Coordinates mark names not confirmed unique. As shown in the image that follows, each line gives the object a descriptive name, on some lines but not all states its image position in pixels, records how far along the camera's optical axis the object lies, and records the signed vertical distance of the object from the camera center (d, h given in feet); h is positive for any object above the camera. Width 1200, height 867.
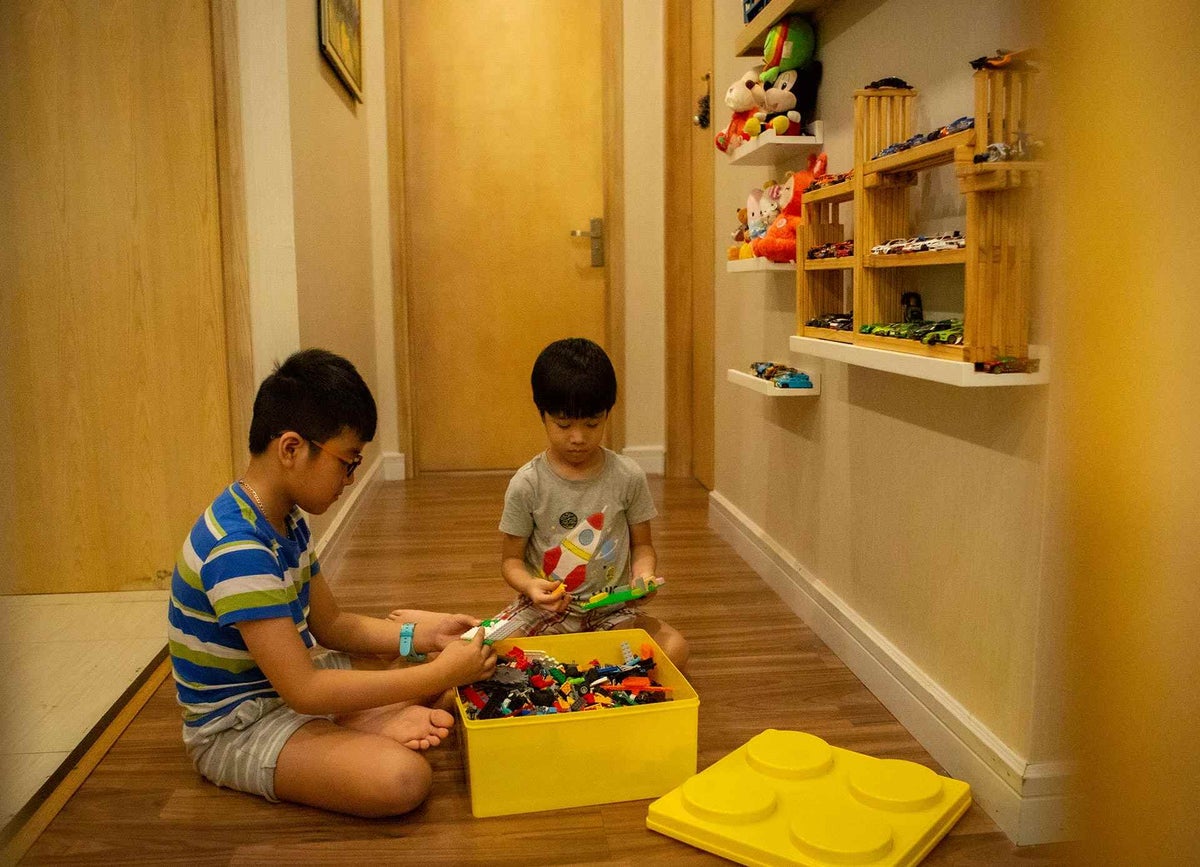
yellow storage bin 4.13 -1.88
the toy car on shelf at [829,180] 5.28 +0.66
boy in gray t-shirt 5.34 -1.20
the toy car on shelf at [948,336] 3.97 -0.14
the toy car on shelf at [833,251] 5.38 +0.28
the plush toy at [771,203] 6.66 +0.66
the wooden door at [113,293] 6.39 +0.10
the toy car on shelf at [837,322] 5.33 -0.11
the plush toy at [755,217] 6.91 +0.59
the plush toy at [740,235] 7.35 +0.49
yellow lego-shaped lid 3.72 -2.00
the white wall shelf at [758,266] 6.47 +0.24
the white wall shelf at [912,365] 3.66 -0.27
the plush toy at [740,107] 6.74 +1.32
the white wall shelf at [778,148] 6.28 +0.99
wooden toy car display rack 3.52 +0.33
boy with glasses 3.98 -1.42
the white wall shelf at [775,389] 6.35 -0.56
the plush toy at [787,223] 6.23 +0.50
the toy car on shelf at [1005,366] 3.63 -0.24
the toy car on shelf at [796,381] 6.37 -0.50
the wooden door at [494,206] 11.37 +1.13
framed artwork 7.95 +2.32
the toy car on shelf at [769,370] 6.62 -0.45
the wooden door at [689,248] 10.07 +0.59
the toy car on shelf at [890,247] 4.55 +0.25
